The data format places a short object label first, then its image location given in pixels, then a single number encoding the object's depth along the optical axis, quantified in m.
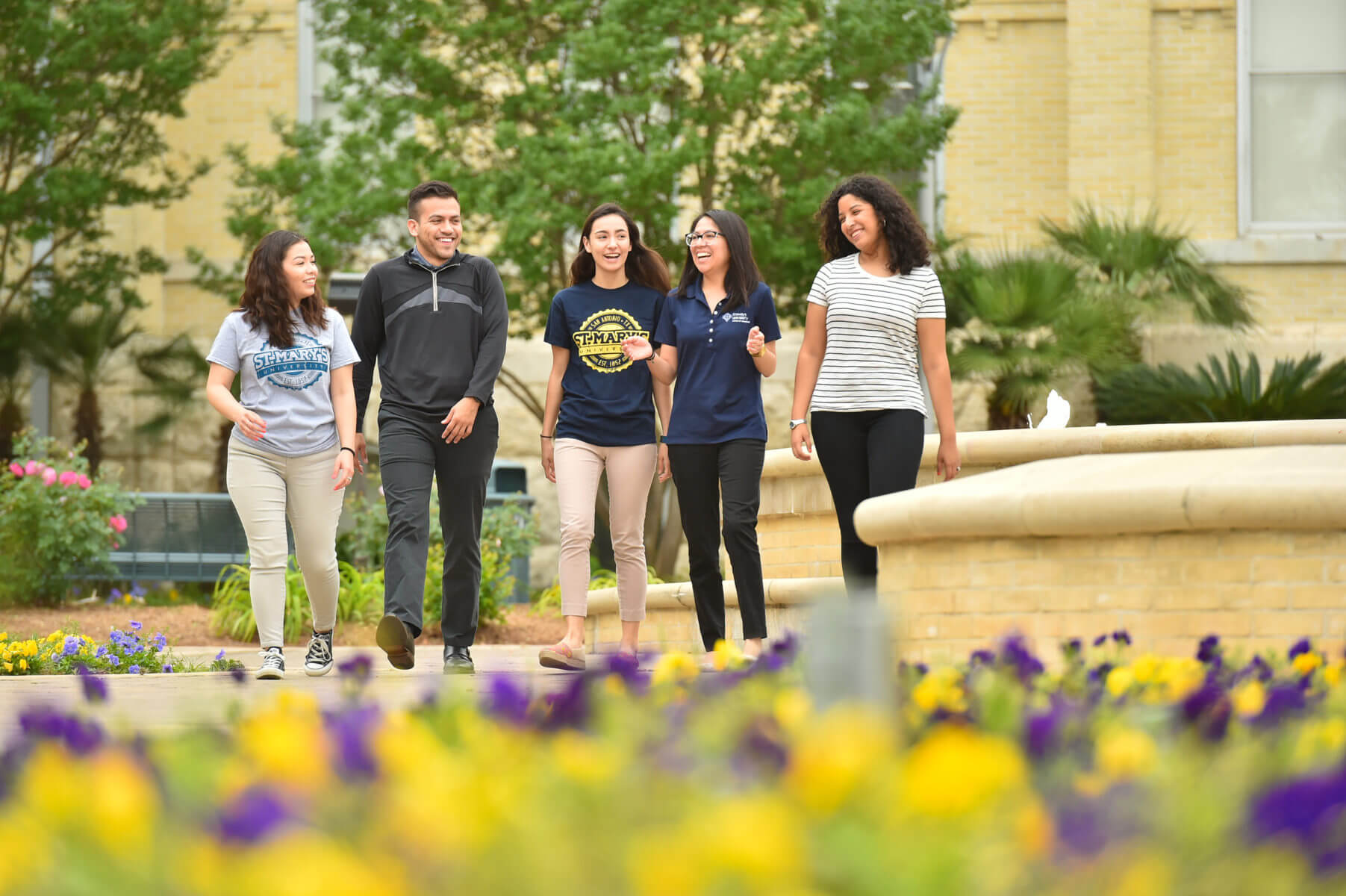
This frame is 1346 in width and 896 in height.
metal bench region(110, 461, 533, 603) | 28.91
